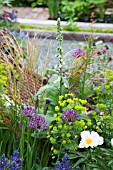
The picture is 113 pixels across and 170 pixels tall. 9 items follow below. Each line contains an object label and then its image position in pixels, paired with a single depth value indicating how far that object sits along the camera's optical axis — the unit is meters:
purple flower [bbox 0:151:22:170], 2.61
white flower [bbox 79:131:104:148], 2.92
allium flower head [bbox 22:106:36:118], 3.12
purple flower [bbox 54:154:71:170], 2.72
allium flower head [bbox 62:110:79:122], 2.94
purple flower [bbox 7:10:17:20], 6.73
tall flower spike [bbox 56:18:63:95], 3.14
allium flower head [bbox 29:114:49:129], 2.96
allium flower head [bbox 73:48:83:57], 4.37
